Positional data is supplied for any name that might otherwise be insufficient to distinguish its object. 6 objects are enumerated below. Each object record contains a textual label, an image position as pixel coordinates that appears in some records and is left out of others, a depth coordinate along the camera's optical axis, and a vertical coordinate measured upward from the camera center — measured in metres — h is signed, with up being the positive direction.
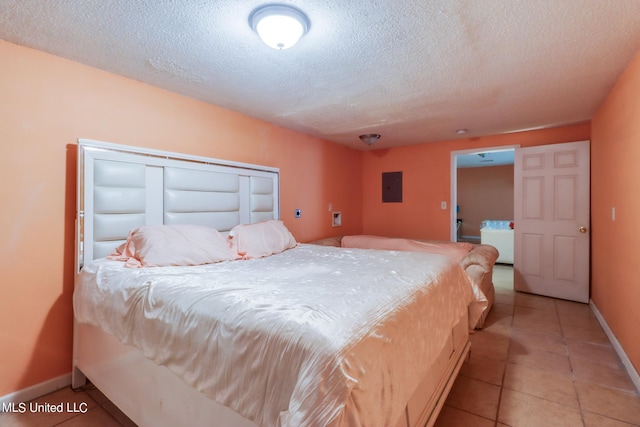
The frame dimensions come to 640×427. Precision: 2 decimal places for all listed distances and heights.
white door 3.49 -0.06
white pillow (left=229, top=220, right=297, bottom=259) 2.43 -0.23
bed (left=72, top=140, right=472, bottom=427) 0.93 -0.44
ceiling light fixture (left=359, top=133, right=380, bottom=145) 3.95 +1.03
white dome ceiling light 1.49 +0.99
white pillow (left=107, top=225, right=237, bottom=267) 1.93 -0.25
